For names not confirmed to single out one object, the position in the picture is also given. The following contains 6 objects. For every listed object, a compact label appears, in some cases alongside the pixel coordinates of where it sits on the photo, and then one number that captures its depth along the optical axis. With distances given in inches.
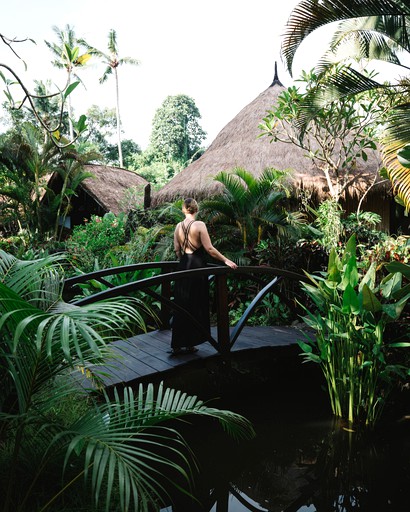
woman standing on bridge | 160.7
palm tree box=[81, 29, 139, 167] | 1024.2
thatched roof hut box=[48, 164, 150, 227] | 508.7
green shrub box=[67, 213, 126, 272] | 340.5
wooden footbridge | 139.8
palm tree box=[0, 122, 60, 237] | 476.4
